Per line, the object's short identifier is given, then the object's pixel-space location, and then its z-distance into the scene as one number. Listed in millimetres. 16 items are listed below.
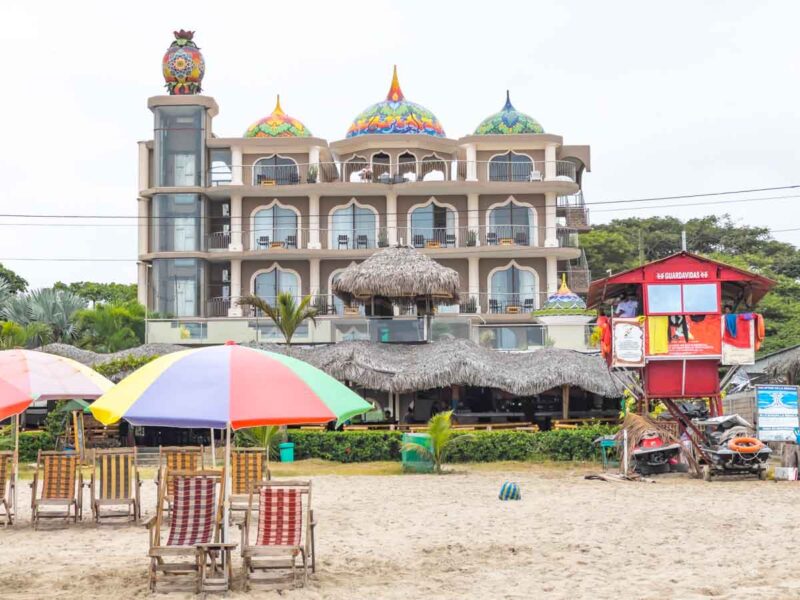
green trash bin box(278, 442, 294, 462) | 23984
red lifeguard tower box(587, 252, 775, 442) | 20453
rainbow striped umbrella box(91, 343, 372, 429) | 8109
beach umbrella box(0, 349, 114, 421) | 11938
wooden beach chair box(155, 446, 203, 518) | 14062
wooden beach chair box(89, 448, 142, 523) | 13508
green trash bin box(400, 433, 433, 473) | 21562
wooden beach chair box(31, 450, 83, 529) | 13464
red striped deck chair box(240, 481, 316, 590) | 9336
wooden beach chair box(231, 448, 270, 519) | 14219
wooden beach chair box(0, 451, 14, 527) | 13373
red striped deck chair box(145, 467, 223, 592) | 9516
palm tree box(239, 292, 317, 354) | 29953
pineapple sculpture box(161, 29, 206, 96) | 45500
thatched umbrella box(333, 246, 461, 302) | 27969
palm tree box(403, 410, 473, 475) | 21141
